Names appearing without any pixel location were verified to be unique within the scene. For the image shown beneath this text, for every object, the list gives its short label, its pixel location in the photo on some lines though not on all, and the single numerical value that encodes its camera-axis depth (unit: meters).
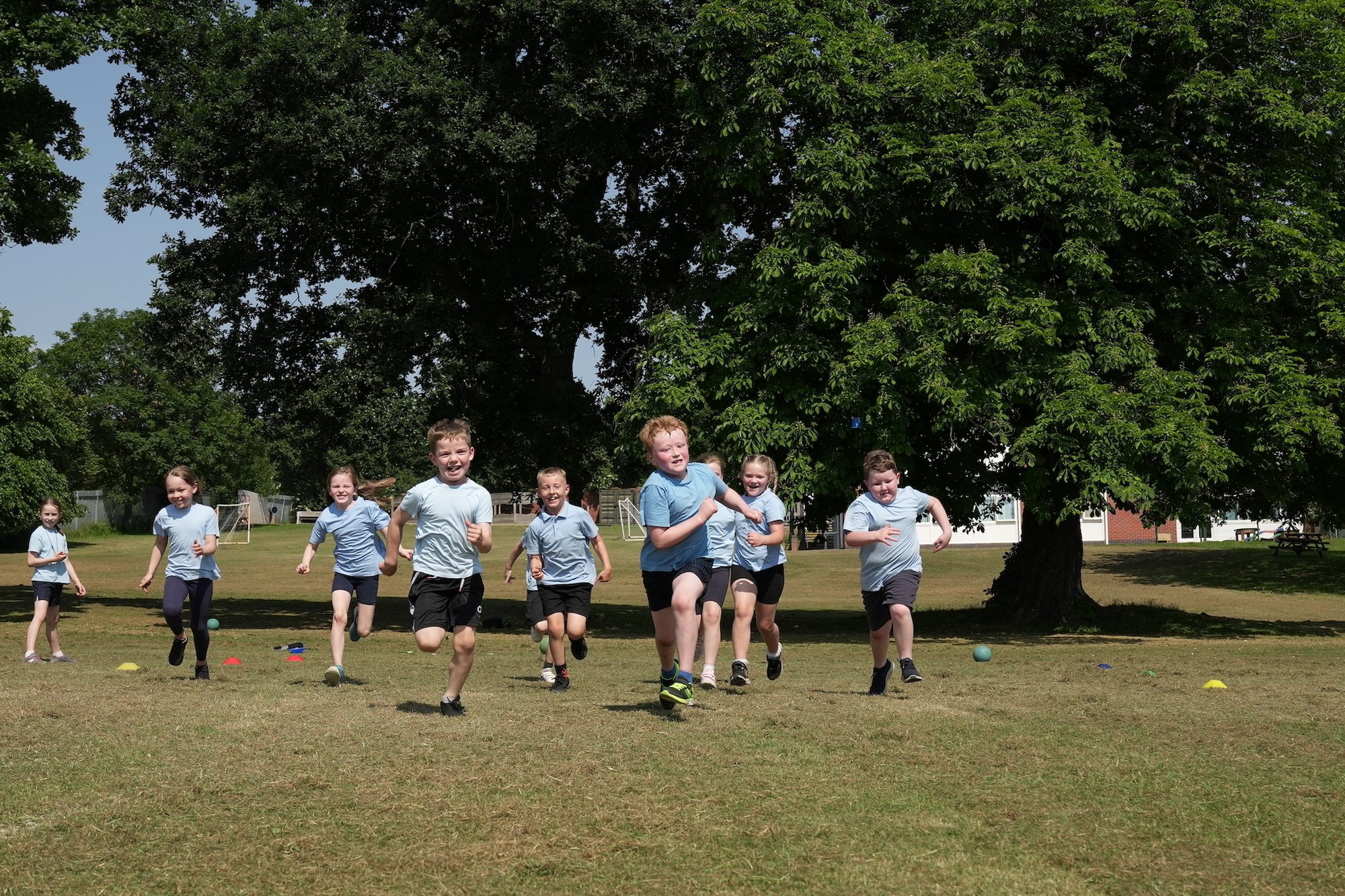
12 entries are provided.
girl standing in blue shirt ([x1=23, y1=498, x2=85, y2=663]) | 13.47
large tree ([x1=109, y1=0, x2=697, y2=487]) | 21.75
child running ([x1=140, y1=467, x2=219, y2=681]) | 11.40
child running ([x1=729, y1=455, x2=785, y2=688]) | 10.72
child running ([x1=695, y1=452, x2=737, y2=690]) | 9.55
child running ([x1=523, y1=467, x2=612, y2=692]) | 10.23
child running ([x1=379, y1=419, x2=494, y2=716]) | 8.52
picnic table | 42.81
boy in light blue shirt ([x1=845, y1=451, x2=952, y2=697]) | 9.63
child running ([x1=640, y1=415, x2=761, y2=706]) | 8.16
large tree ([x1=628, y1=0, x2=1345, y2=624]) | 19.00
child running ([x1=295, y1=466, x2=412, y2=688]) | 12.16
